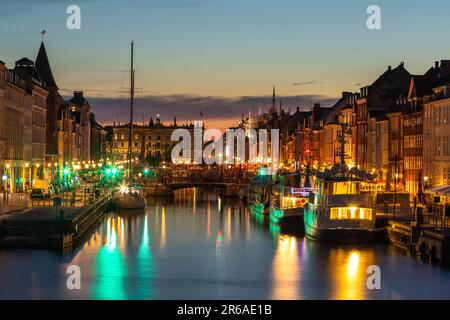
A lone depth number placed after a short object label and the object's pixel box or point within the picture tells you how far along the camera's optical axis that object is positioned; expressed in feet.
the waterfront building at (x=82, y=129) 607.78
